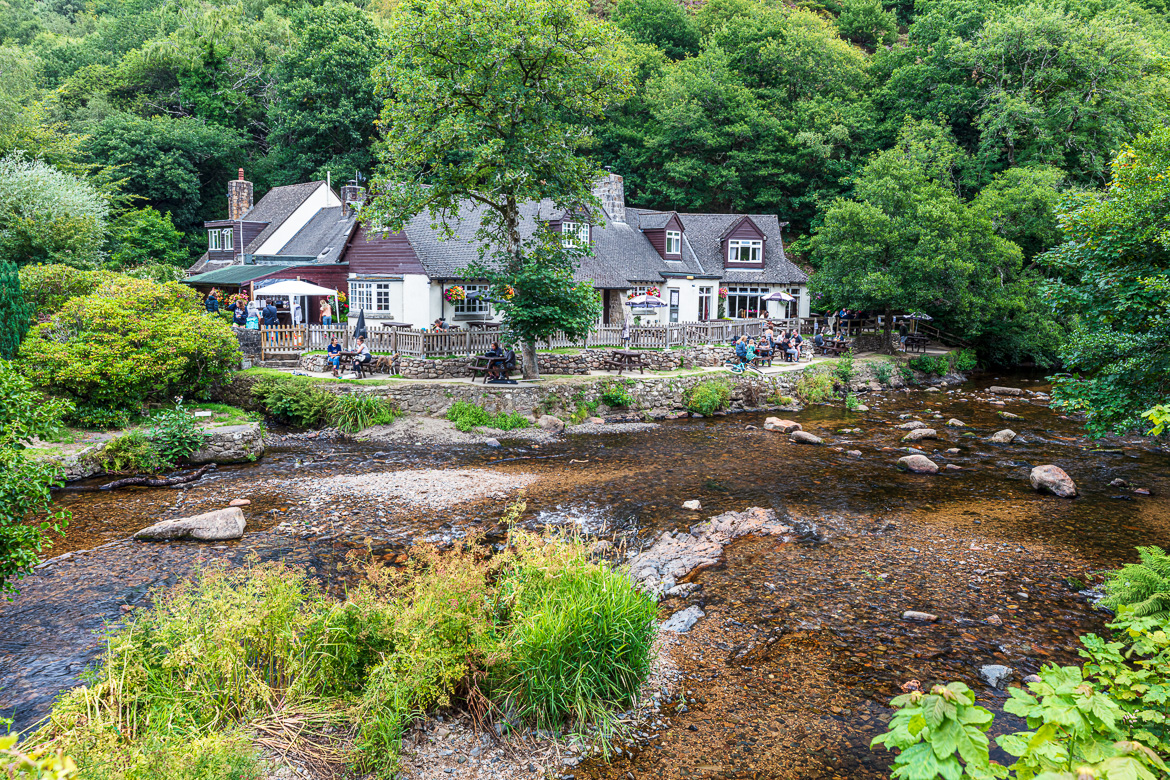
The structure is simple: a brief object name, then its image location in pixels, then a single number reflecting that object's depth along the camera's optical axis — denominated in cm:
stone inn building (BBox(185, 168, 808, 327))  2906
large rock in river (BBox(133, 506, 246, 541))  1150
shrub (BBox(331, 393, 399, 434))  2002
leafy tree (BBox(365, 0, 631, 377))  1991
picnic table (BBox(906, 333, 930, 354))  3500
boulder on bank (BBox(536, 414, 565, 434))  2117
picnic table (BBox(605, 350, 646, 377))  2486
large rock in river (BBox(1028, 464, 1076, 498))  1461
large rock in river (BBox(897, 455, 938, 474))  1662
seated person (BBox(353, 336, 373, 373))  2231
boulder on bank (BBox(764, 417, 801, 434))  2114
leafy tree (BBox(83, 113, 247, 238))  4397
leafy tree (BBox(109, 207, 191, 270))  3847
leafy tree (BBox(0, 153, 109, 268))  2606
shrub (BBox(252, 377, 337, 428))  2036
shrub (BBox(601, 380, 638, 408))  2319
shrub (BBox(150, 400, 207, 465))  1611
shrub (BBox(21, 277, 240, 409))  1677
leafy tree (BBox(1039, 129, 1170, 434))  1071
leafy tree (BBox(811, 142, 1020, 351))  2997
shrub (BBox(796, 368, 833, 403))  2642
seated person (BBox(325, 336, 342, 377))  2295
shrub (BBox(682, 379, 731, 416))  2389
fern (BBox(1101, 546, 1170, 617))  747
